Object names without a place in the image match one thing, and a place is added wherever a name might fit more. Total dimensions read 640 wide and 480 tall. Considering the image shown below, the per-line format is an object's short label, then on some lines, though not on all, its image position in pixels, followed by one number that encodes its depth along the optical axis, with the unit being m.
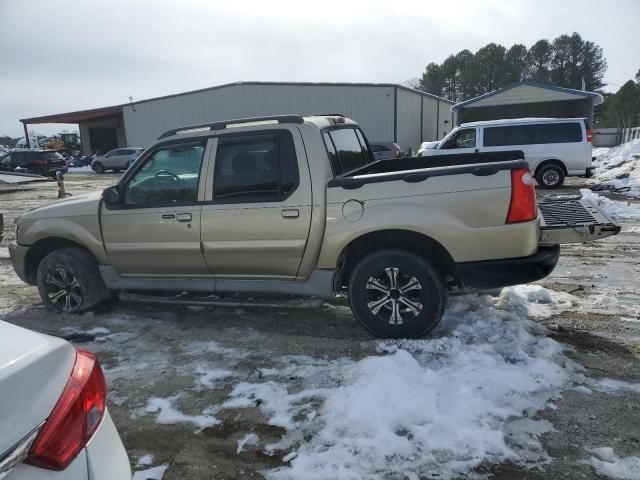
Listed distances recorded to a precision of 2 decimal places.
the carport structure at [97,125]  40.47
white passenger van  14.65
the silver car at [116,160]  32.09
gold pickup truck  3.96
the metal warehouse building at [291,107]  30.42
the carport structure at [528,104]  27.20
